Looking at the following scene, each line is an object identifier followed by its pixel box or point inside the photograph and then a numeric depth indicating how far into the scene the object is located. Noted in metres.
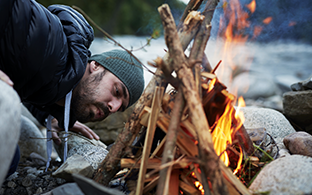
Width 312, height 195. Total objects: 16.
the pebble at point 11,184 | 1.11
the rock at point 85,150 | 1.11
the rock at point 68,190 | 0.82
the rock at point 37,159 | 1.30
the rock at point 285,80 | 2.16
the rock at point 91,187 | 0.65
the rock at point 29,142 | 1.39
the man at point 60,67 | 1.03
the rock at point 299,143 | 0.98
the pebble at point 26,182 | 1.11
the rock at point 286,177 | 0.69
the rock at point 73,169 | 0.99
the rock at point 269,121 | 1.17
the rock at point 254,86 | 1.99
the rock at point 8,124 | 0.61
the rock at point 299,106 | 1.24
